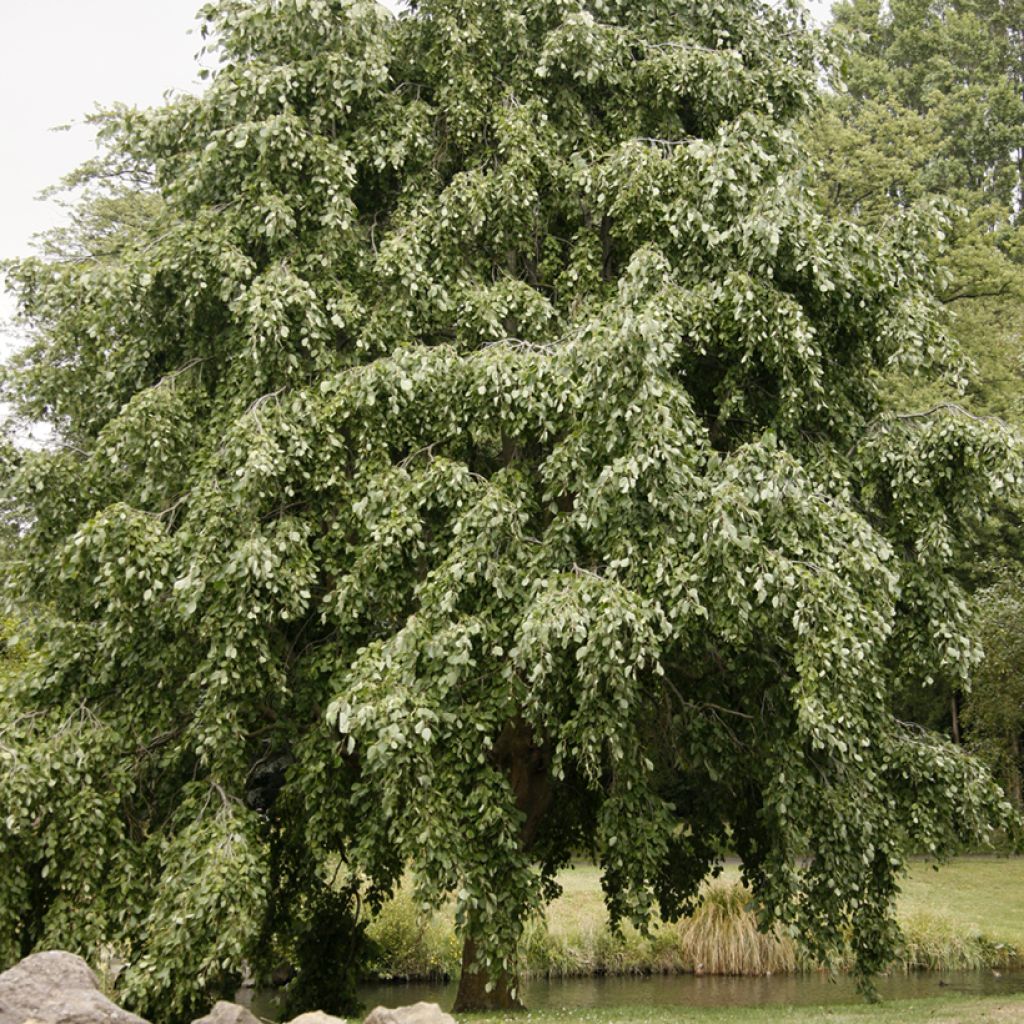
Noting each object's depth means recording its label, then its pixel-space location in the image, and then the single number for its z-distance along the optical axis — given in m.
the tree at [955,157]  27.45
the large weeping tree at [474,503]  9.84
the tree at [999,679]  20.12
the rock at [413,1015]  7.28
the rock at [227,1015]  7.80
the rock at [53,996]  7.09
